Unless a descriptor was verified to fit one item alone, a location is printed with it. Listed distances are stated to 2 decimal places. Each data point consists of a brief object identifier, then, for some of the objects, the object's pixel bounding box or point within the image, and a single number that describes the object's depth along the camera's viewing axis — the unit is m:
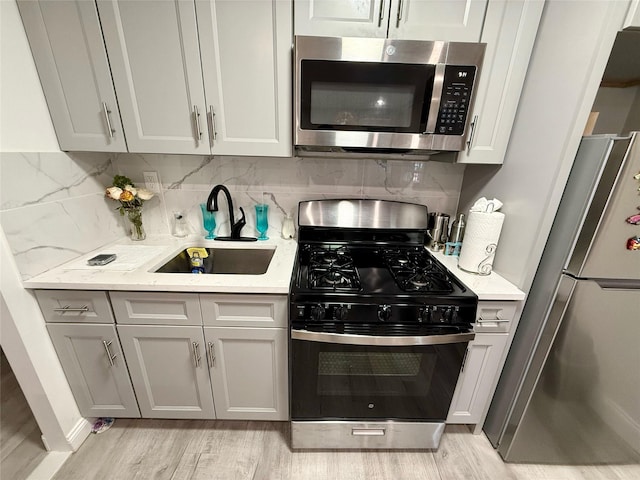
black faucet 1.49
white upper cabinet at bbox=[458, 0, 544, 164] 1.09
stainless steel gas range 1.09
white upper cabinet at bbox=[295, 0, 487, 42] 1.08
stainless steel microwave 1.08
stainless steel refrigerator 0.94
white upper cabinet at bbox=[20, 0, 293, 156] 1.08
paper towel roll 1.23
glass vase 1.55
